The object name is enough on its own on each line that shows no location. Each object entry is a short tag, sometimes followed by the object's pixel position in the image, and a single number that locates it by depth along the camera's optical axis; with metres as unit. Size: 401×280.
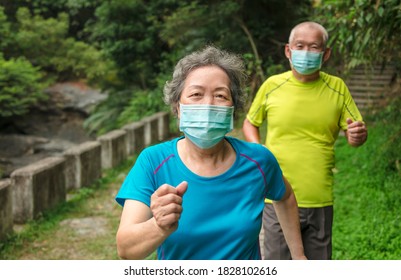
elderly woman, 1.90
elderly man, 3.25
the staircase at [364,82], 10.48
